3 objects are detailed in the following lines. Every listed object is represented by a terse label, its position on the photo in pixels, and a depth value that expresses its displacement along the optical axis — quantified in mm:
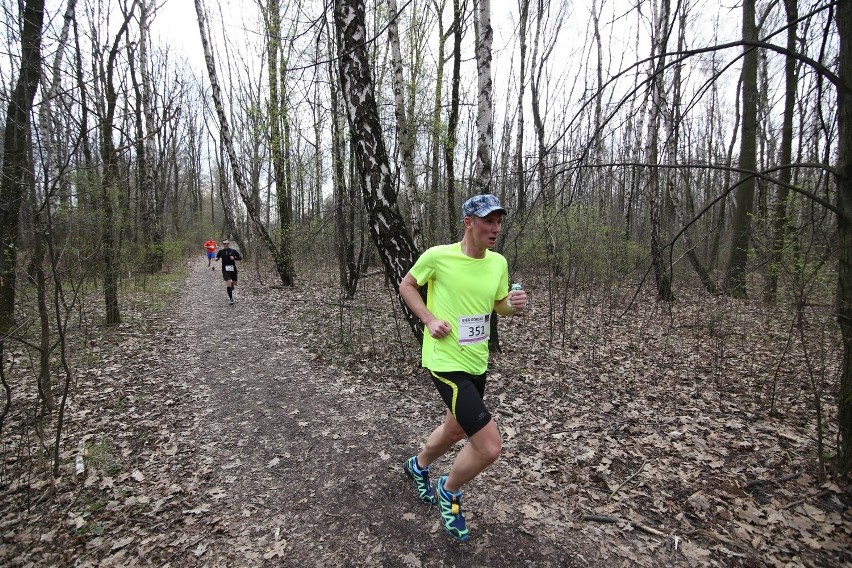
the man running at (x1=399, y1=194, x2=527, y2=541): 2332
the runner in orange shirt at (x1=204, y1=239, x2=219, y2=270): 19316
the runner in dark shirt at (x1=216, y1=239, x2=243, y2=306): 11141
